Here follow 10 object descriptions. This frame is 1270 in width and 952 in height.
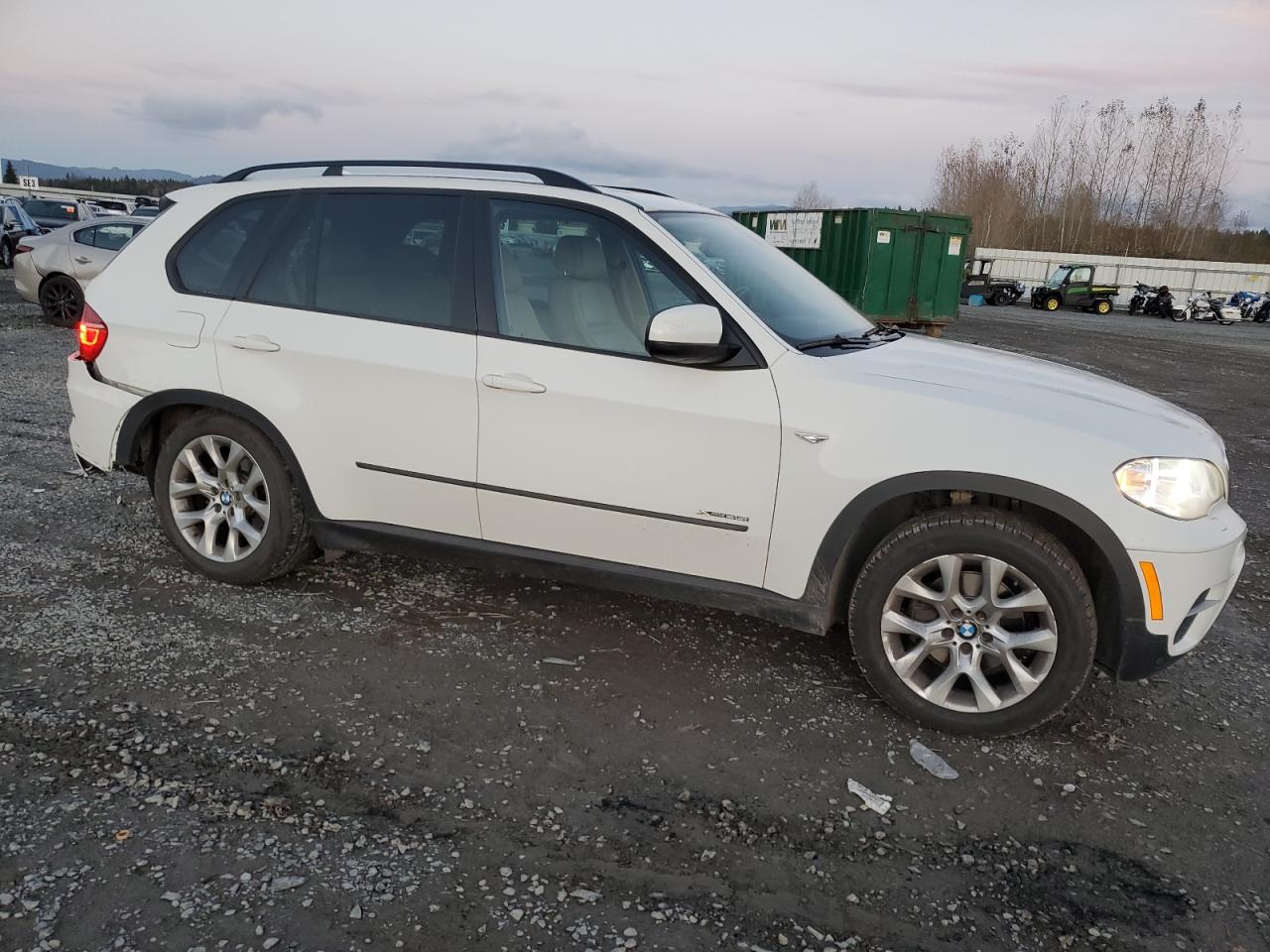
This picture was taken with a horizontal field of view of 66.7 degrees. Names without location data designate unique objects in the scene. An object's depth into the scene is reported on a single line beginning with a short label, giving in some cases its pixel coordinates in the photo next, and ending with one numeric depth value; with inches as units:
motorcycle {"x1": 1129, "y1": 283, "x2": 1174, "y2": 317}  1483.8
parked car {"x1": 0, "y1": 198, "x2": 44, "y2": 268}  895.1
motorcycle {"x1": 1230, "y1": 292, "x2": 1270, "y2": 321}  1497.3
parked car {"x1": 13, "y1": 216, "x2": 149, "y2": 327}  536.4
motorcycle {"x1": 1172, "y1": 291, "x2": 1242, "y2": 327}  1439.5
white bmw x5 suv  129.3
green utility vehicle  1507.1
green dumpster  810.8
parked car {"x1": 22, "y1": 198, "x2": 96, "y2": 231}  1019.9
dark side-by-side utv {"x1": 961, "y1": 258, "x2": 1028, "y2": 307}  1501.0
